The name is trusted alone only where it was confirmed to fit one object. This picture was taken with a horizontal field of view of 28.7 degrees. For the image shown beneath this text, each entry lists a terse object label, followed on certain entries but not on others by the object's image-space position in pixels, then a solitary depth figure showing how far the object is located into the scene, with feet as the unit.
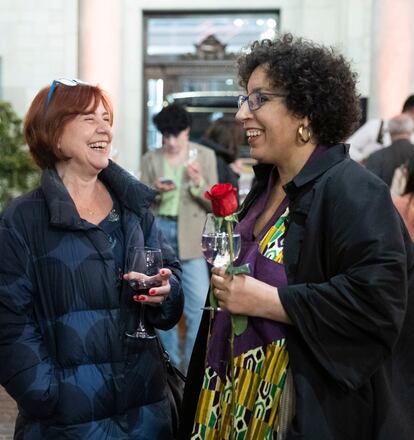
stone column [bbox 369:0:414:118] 32.14
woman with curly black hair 7.73
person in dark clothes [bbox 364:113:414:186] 21.63
